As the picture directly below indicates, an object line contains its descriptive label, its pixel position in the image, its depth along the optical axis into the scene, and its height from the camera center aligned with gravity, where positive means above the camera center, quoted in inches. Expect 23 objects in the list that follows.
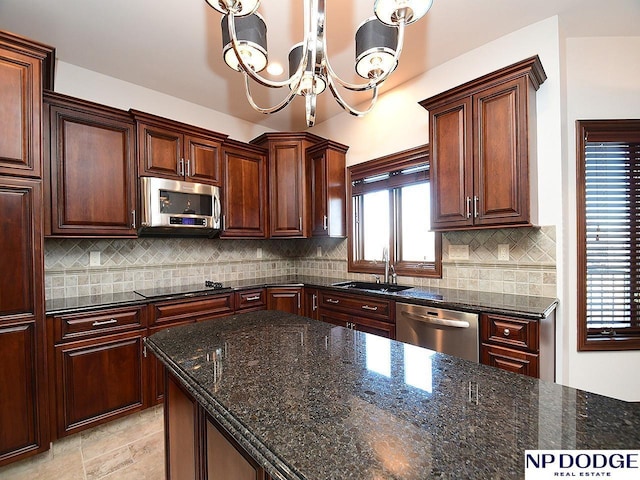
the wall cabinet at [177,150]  102.8 +34.2
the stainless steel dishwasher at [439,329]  77.9 -26.0
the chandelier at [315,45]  44.8 +35.0
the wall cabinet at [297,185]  138.4 +25.7
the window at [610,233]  90.9 +0.9
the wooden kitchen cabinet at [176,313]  95.0 -25.4
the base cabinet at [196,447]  33.1 -27.4
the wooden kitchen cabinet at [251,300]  118.6 -24.5
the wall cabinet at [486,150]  79.0 +25.5
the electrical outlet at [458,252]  102.3 -4.9
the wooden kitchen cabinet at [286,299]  127.9 -25.5
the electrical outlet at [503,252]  92.8 -4.6
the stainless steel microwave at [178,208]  101.8 +12.4
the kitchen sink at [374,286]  115.6 -19.2
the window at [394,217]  115.0 +9.6
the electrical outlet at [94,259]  103.5 -5.8
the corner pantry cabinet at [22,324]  69.7 -19.5
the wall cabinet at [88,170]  87.0 +22.8
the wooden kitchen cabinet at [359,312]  98.2 -26.6
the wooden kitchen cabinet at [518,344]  68.9 -25.9
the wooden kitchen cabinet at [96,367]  79.6 -35.7
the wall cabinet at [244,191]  127.1 +22.2
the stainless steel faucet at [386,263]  119.9 -9.8
